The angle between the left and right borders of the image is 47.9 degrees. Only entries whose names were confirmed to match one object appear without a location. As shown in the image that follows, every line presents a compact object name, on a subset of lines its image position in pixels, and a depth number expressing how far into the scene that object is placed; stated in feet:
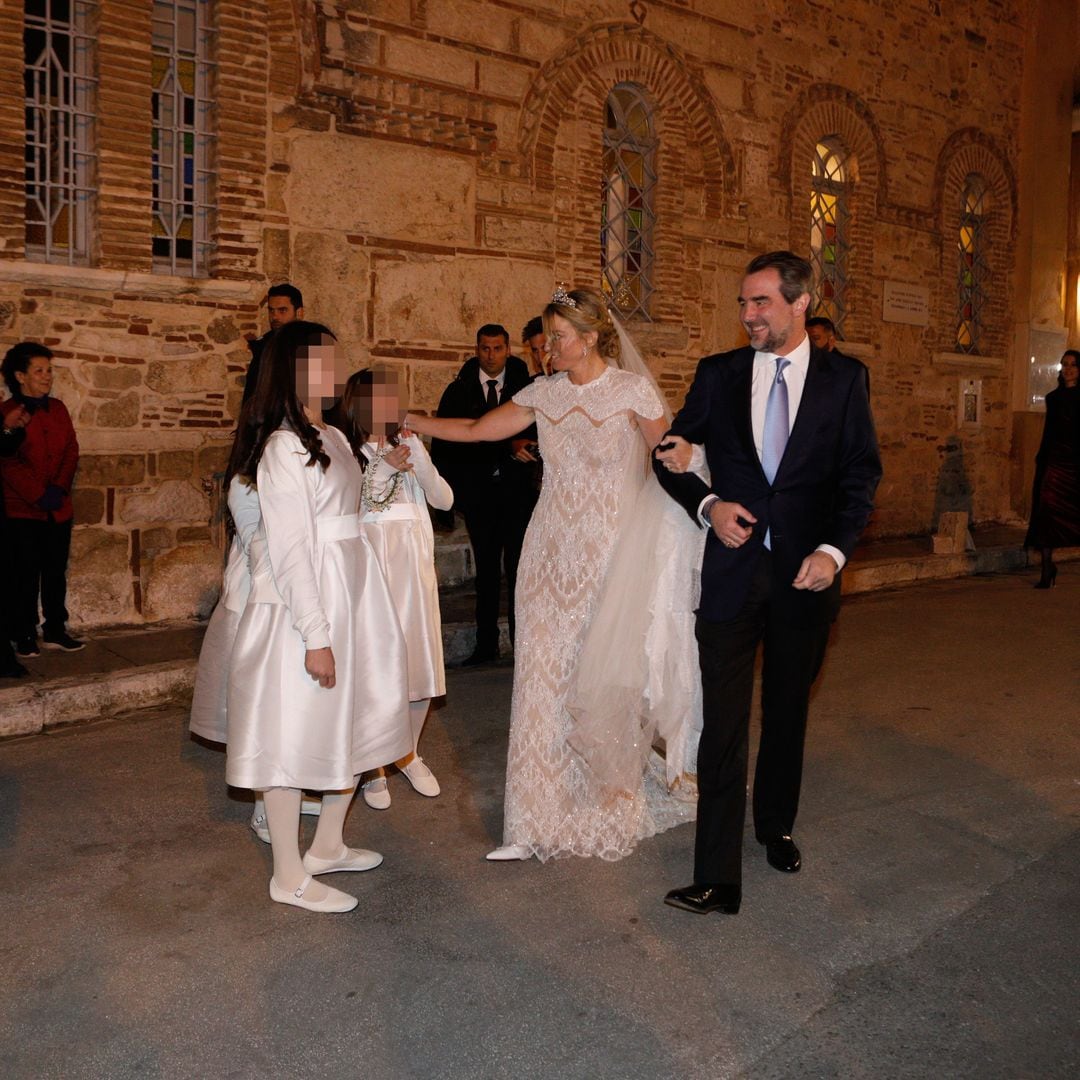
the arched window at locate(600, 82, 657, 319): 38.42
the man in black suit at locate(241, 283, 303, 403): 26.99
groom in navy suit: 13.35
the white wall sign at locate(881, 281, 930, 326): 48.37
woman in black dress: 37.70
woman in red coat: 23.85
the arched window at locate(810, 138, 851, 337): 46.19
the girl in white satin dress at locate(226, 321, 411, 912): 12.37
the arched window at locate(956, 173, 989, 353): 53.11
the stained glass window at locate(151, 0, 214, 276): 28.14
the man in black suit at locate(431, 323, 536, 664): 25.36
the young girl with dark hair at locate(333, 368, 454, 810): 16.06
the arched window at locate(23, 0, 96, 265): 26.40
